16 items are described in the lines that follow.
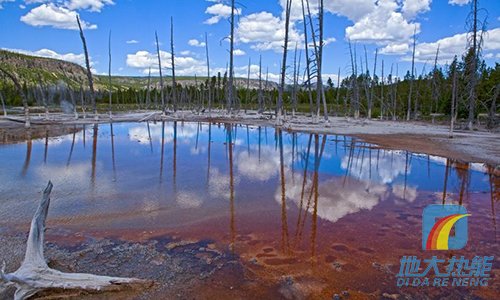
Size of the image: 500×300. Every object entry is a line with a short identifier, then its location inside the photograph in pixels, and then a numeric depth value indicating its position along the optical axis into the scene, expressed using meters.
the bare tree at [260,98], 55.79
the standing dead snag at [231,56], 38.90
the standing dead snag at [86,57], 34.19
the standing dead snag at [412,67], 43.79
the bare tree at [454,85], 22.93
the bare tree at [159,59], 47.30
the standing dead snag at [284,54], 32.72
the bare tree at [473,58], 26.45
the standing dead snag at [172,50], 44.78
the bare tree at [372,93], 44.40
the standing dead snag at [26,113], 26.74
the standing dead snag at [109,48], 43.41
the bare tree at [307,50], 31.99
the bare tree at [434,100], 46.31
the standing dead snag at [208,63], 49.96
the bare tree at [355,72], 43.28
